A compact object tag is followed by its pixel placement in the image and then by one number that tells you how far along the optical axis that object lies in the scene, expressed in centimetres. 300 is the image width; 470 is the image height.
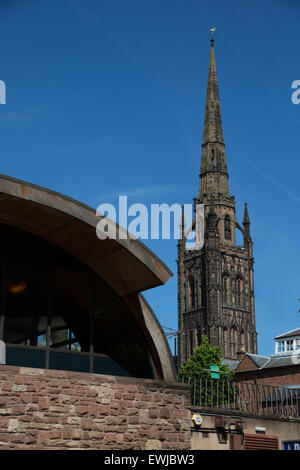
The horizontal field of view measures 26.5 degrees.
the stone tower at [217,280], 10781
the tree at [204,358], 7194
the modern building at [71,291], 1294
